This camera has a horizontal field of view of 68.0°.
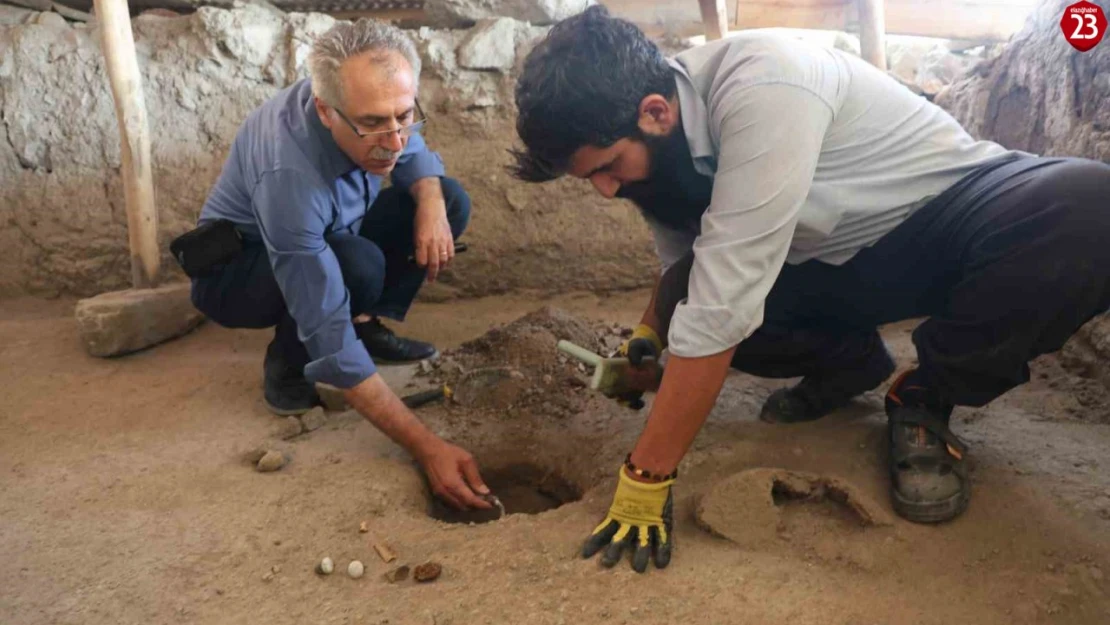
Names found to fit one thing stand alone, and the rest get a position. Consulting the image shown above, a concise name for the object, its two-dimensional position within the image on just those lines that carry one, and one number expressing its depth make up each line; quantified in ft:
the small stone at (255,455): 6.89
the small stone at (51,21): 10.39
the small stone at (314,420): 7.48
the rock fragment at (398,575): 5.27
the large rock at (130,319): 8.90
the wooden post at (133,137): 9.34
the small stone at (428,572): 5.19
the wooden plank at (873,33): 11.25
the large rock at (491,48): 10.59
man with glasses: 6.25
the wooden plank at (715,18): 11.03
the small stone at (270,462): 6.66
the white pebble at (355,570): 5.32
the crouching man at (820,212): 4.74
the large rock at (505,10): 10.99
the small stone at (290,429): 7.34
